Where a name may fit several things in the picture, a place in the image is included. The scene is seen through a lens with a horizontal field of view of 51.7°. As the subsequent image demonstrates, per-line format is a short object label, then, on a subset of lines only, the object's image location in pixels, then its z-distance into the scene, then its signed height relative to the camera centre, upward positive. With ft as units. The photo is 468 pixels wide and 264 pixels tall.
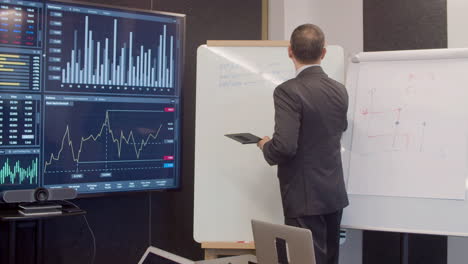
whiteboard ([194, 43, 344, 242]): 8.38 +0.12
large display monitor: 7.32 +0.69
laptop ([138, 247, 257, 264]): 7.82 -2.00
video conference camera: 6.91 -0.83
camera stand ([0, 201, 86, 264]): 6.96 -1.39
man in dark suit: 6.69 -0.01
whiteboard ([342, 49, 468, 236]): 7.46 -0.07
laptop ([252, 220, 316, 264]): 5.45 -1.25
